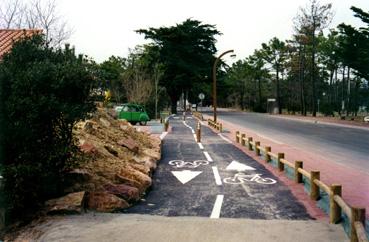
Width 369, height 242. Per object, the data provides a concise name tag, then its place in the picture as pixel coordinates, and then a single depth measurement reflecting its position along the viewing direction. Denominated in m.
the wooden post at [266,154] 15.80
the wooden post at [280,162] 13.75
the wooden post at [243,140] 21.82
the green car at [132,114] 39.69
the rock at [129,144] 14.93
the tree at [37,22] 38.06
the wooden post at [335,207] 7.68
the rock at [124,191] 9.52
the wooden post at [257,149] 18.09
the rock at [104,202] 8.59
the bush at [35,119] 7.95
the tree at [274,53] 87.25
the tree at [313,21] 58.19
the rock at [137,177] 10.81
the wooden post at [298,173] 11.55
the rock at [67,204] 7.94
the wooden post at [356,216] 5.93
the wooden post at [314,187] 9.59
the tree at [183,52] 77.38
